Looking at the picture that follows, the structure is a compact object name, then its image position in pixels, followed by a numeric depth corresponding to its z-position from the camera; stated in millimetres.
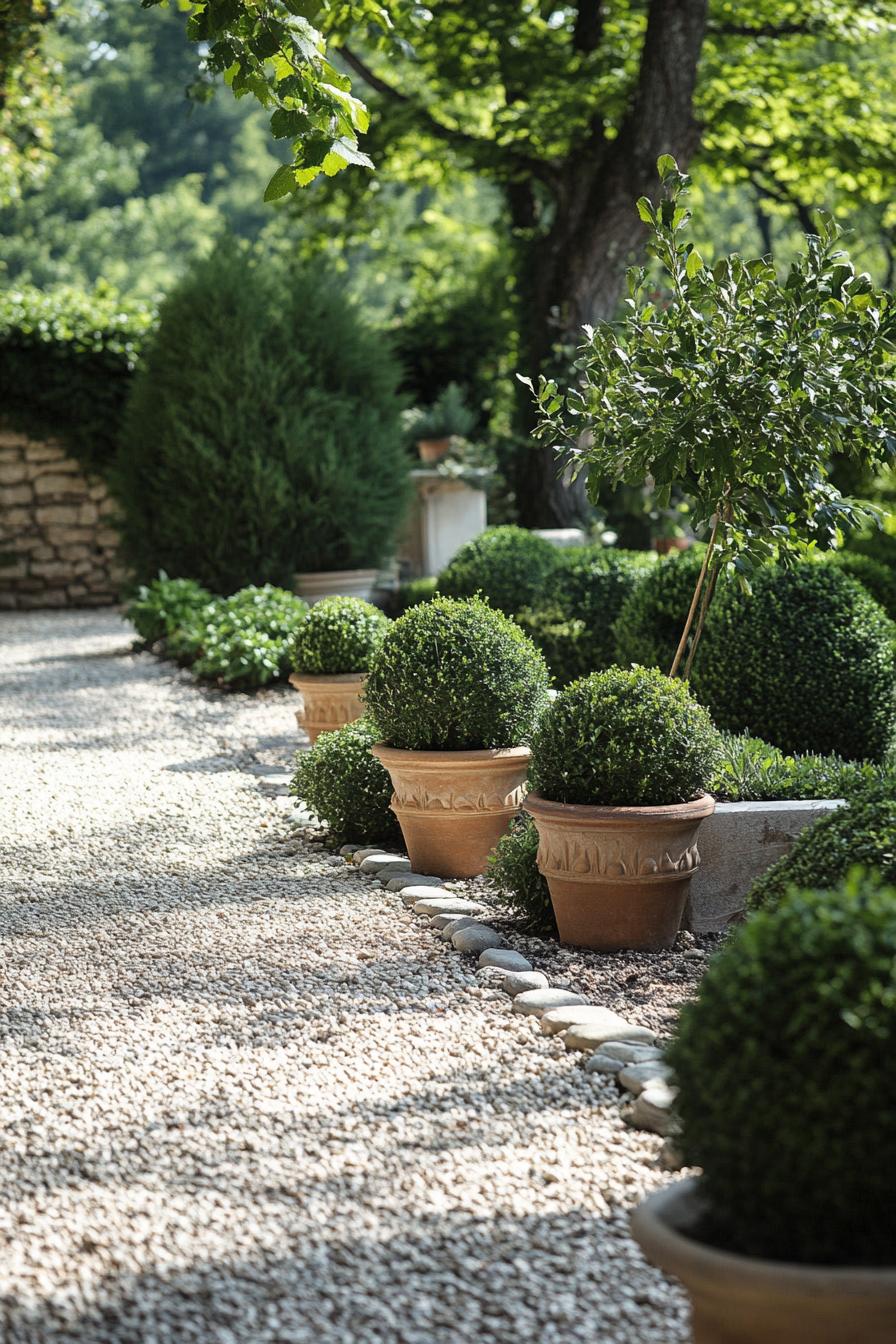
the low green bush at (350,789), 4812
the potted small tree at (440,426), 12820
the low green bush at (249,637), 8211
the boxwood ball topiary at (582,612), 7297
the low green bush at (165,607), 9766
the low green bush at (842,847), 2670
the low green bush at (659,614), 5652
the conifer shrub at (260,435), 10125
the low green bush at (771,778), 4008
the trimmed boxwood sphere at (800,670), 5016
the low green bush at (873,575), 7020
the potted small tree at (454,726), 4297
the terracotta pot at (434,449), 12797
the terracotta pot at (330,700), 6027
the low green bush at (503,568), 8023
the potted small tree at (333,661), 6059
